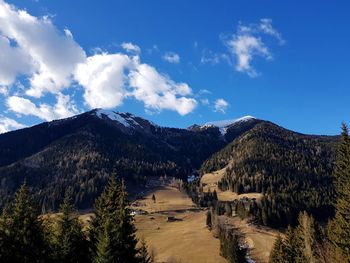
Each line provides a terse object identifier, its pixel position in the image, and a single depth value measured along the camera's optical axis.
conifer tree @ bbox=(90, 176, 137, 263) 43.31
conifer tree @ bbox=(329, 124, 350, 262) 49.56
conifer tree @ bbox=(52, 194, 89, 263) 48.00
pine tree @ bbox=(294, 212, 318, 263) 67.34
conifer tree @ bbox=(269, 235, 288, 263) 83.06
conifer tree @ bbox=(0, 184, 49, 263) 38.78
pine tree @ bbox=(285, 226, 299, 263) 83.65
